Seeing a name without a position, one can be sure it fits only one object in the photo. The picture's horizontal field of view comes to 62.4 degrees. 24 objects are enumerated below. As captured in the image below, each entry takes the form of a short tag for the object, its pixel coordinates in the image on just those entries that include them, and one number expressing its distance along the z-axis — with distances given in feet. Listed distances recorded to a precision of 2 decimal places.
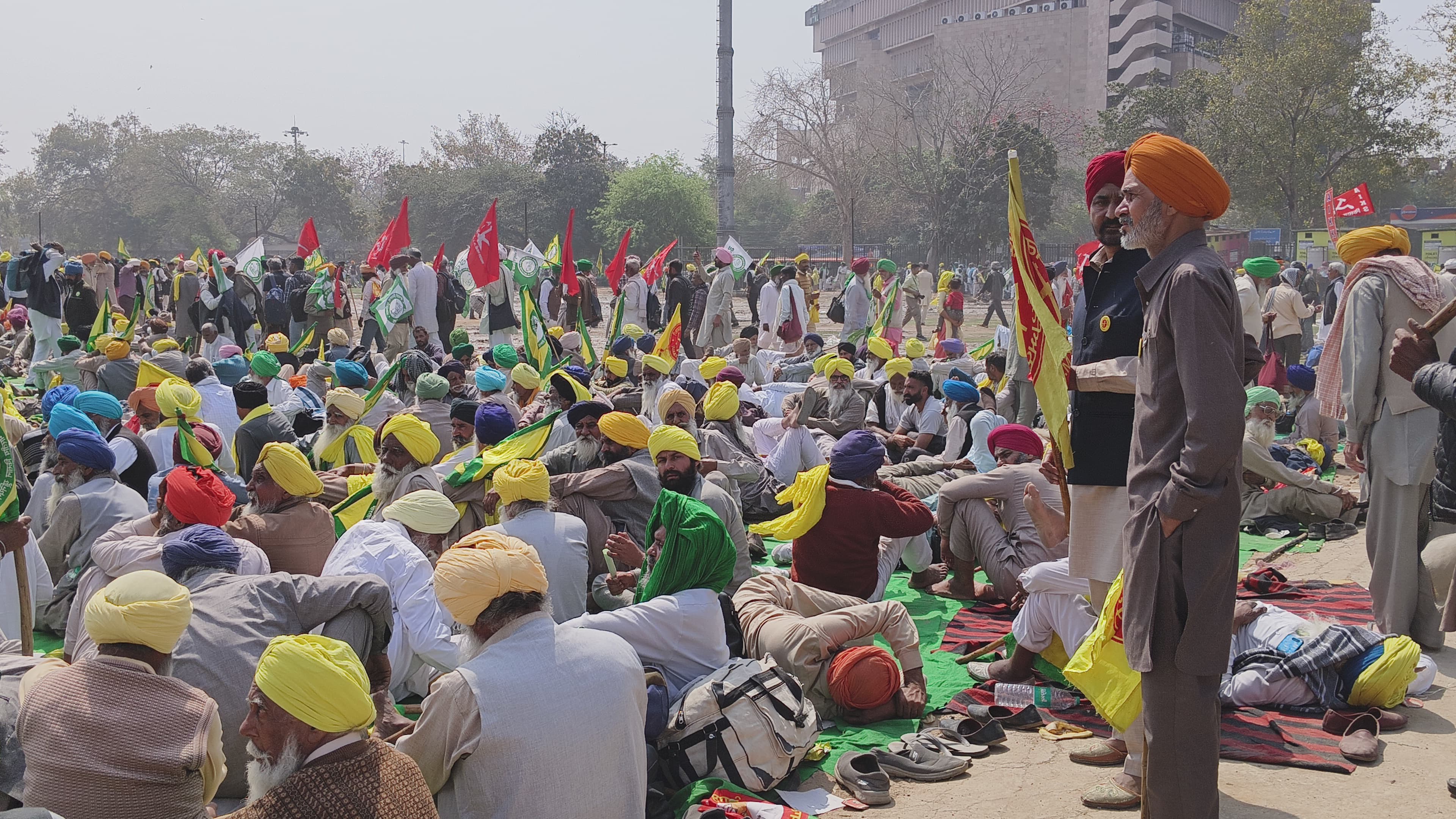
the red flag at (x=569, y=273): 50.60
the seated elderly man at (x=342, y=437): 23.02
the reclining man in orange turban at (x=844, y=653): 14.80
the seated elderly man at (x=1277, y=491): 24.64
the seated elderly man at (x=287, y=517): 15.16
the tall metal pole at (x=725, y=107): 103.71
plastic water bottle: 15.62
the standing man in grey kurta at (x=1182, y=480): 9.36
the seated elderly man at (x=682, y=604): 12.94
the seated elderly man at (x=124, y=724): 9.10
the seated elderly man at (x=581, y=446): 20.42
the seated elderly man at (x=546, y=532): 15.47
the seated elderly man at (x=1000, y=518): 19.83
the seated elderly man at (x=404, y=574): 14.15
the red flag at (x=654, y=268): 56.54
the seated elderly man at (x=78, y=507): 17.26
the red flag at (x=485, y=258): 48.03
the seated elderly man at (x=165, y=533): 13.57
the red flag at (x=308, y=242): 61.21
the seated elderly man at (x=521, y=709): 9.52
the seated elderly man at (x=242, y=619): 11.49
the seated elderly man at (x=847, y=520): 17.12
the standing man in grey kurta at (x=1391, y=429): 16.20
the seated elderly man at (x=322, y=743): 8.13
